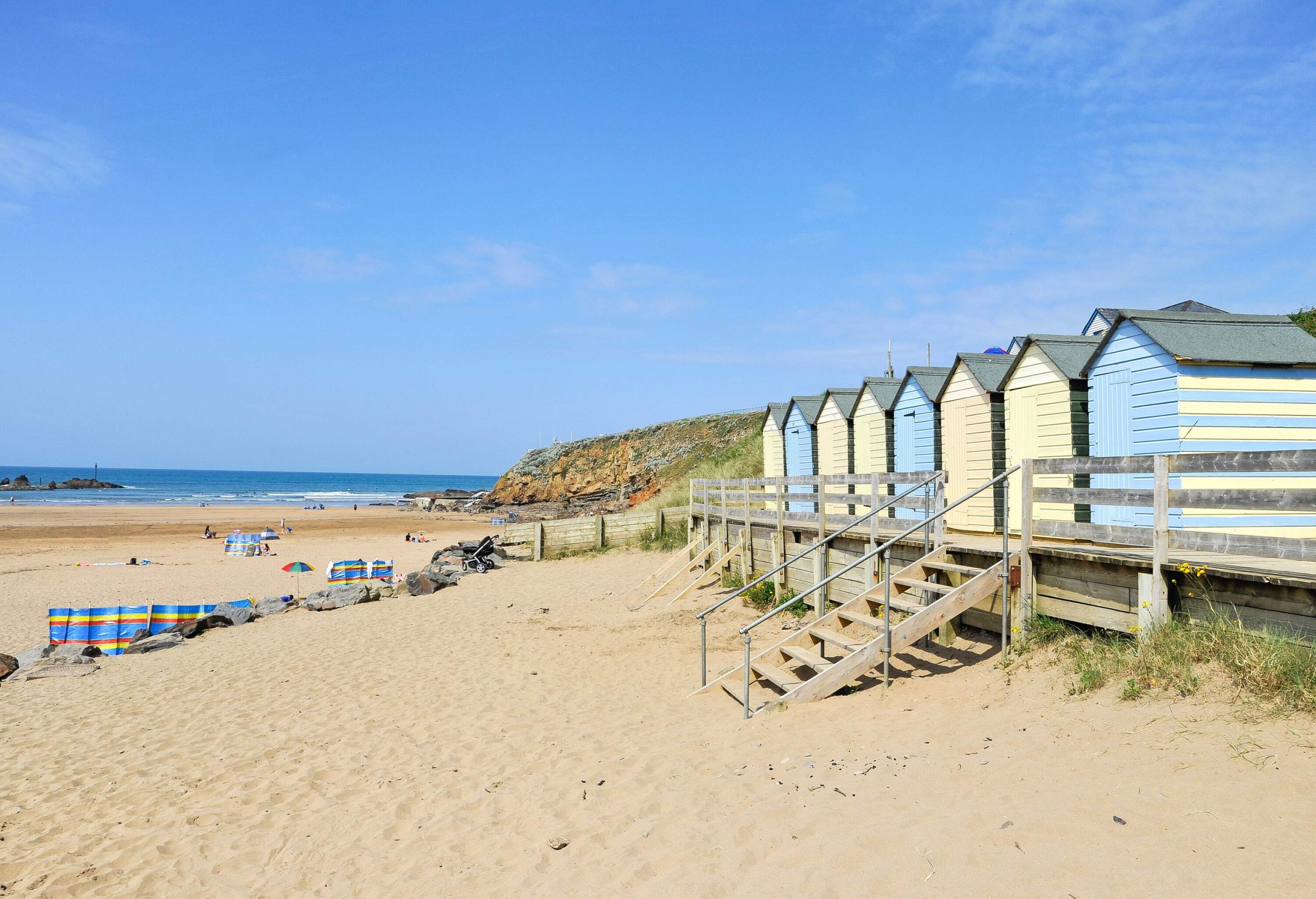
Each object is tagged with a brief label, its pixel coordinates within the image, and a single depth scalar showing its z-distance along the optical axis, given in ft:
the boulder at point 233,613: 49.11
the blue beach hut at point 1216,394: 29.73
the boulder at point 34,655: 39.11
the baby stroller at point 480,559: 68.13
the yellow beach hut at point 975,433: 39.78
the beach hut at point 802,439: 60.49
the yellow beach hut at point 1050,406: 35.45
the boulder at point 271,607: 52.19
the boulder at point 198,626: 45.73
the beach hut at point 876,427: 49.83
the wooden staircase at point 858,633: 25.17
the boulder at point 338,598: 53.26
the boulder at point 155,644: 42.47
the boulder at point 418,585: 57.11
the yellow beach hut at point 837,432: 54.85
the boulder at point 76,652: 39.58
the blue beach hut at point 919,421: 45.50
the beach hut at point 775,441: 66.95
